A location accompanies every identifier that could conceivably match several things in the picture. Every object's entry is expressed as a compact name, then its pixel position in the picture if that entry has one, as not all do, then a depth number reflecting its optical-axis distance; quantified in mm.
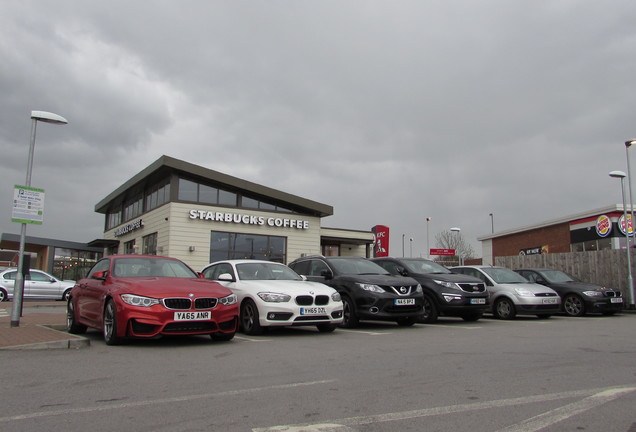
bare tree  65000
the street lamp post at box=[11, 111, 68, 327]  9797
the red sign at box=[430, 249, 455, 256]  29703
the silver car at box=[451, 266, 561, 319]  14000
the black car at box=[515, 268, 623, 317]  15477
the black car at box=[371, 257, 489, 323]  12211
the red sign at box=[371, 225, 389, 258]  26031
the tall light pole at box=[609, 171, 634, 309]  18188
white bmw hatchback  9258
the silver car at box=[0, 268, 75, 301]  21828
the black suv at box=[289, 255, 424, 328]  10523
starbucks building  24609
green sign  9852
